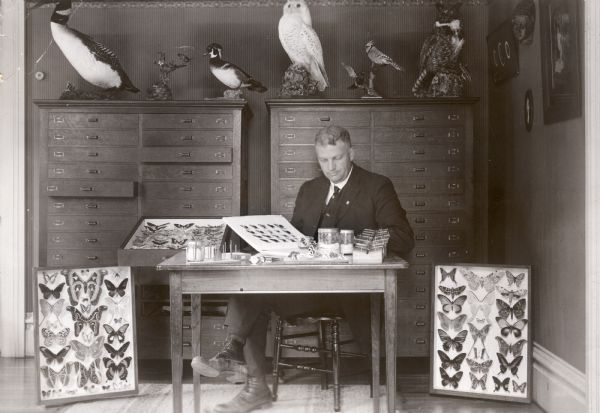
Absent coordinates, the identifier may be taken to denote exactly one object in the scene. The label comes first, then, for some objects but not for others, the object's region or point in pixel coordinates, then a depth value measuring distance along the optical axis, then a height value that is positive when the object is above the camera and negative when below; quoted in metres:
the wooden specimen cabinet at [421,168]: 4.81 +0.28
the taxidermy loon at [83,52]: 4.81 +1.19
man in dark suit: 3.63 -0.16
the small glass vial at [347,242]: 3.12 -0.19
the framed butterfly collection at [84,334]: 3.82 -0.82
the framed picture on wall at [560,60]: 3.27 +0.81
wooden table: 3.02 -0.37
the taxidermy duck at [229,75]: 5.01 +1.05
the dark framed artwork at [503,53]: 4.59 +1.18
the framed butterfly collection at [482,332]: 3.86 -0.82
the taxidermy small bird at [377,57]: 4.99 +1.19
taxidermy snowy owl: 4.91 +1.32
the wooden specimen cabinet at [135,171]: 4.82 +0.26
